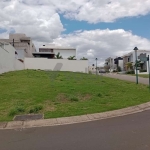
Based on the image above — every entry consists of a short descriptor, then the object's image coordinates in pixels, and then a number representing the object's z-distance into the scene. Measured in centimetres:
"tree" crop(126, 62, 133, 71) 6379
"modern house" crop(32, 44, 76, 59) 6706
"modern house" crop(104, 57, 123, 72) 8618
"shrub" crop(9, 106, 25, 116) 702
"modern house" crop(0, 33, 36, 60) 4241
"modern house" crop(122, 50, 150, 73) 5739
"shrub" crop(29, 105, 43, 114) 732
